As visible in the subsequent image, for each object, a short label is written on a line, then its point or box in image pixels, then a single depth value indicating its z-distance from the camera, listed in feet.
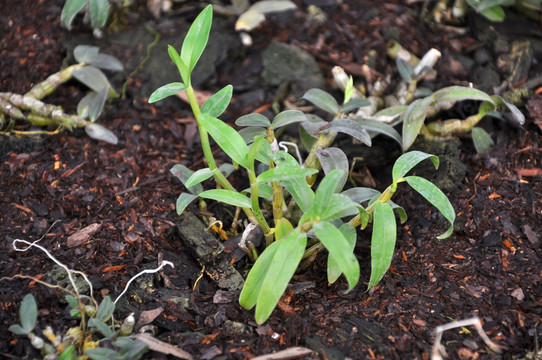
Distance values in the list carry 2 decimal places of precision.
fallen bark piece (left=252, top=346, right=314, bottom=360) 2.49
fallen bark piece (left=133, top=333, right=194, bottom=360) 2.49
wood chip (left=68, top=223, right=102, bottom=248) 2.71
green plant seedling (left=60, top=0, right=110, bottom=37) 3.06
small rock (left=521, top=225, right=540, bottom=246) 2.75
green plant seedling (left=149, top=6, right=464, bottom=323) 2.45
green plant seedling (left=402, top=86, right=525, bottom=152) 2.90
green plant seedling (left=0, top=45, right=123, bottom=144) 3.00
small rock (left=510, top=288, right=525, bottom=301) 2.62
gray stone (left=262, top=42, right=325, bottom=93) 3.24
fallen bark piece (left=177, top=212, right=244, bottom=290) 2.70
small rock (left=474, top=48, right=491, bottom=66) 3.26
